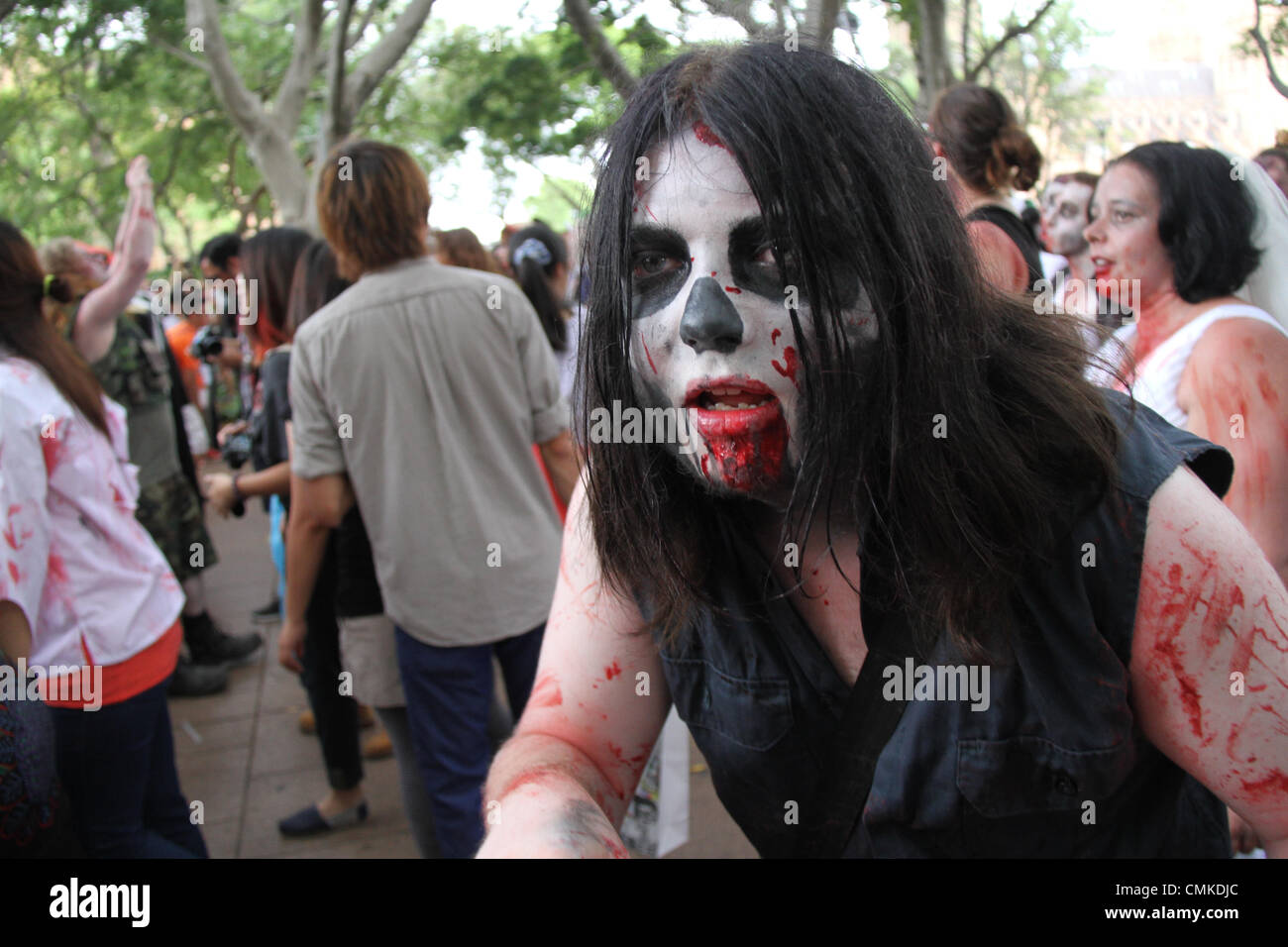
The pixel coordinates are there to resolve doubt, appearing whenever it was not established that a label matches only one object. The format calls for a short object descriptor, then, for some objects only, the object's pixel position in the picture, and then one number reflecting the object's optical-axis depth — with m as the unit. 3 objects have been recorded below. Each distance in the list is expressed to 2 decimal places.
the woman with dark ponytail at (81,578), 2.34
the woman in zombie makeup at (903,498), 1.18
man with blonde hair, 2.97
